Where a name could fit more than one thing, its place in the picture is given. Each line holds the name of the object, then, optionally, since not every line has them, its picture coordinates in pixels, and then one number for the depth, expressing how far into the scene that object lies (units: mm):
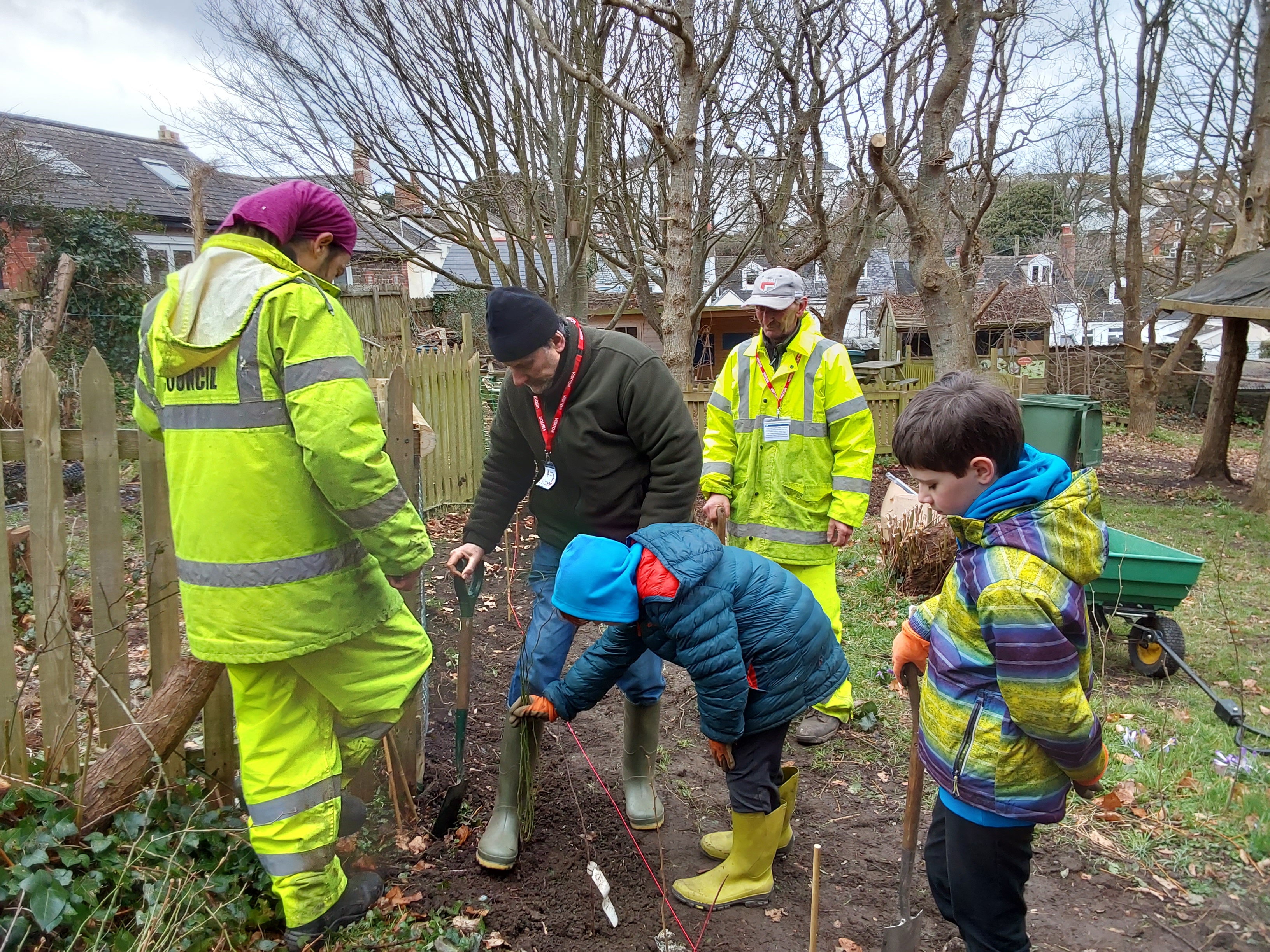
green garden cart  4406
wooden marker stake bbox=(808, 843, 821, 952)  1886
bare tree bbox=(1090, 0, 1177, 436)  14680
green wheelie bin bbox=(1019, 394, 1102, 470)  8141
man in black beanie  2734
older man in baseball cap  3660
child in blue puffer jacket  2219
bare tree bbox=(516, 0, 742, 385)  7133
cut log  2480
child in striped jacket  1701
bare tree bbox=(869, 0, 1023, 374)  6949
